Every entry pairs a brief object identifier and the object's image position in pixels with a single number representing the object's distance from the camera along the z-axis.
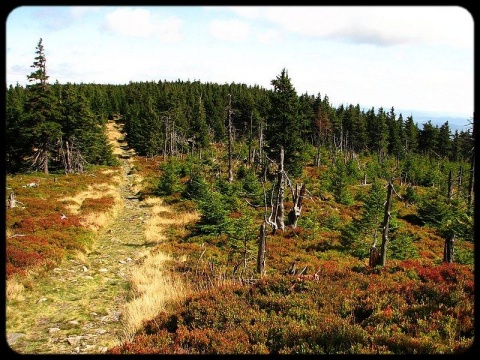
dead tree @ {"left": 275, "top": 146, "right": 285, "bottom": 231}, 23.34
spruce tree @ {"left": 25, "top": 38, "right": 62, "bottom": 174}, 41.84
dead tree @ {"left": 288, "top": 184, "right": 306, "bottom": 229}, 23.83
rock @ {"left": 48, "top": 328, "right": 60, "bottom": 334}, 8.89
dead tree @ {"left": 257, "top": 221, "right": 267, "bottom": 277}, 13.16
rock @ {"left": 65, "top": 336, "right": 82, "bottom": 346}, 8.37
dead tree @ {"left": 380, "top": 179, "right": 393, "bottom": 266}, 13.58
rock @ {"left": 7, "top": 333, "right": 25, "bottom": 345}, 8.35
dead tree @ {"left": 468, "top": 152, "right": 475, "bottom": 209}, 25.98
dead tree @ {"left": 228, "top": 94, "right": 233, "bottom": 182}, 44.43
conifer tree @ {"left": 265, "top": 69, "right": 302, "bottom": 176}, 28.45
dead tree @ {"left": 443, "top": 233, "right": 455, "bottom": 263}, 13.02
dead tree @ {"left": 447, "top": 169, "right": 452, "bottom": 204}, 37.82
